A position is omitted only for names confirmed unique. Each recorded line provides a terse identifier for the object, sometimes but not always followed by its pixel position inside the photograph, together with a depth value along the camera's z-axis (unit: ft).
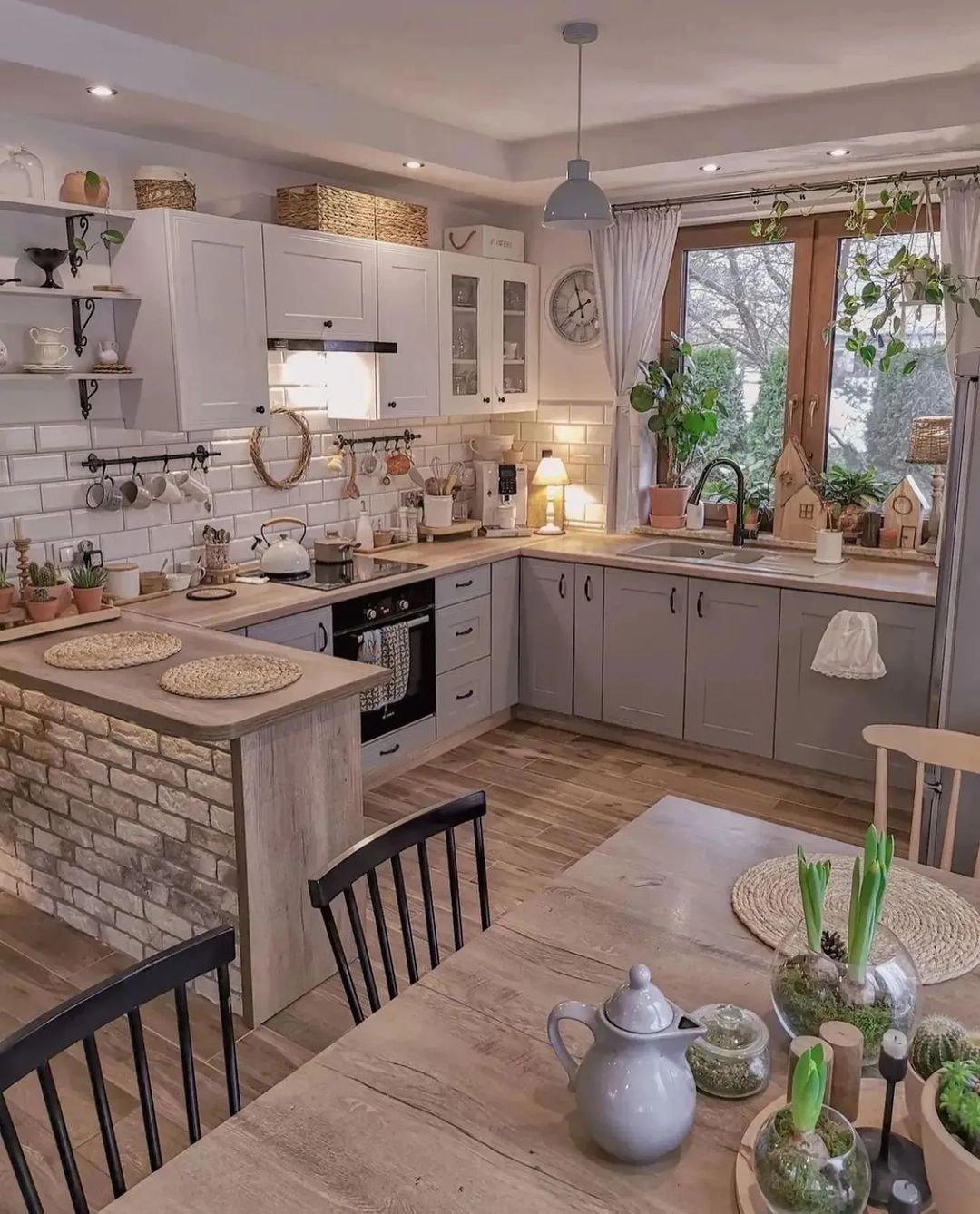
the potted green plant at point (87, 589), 11.41
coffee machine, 17.07
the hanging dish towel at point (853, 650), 12.58
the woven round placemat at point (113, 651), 9.68
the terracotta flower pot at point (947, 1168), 3.40
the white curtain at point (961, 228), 13.24
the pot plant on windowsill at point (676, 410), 16.44
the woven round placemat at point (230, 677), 8.86
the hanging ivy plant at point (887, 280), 13.38
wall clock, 17.08
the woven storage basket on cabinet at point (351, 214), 13.50
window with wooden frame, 14.99
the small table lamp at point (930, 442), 13.94
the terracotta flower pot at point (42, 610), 10.99
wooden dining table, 3.89
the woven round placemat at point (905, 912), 5.42
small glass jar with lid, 4.39
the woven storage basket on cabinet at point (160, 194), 11.74
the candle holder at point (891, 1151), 3.84
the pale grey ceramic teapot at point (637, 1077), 3.89
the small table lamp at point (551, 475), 17.31
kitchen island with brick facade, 8.72
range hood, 12.97
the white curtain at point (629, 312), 15.99
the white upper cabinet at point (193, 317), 11.72
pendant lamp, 10.22
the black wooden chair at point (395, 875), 5.60
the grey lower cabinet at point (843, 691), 12.95
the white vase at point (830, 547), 14.65
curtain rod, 13.41
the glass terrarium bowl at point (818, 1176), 3.51
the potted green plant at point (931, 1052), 4.05
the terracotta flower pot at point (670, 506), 16.78
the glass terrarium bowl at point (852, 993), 4.45
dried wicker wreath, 14.12
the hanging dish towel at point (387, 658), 13.58
